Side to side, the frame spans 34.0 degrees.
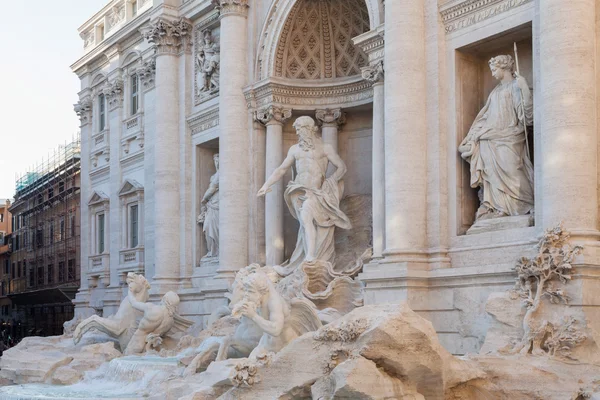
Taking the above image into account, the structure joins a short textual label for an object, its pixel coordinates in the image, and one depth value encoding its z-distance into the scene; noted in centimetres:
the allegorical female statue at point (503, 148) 1641
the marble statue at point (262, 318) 1434
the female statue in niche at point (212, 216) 2469
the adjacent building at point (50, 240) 4319
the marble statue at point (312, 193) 2083
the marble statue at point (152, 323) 2145
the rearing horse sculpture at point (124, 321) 2219
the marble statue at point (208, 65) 2502
